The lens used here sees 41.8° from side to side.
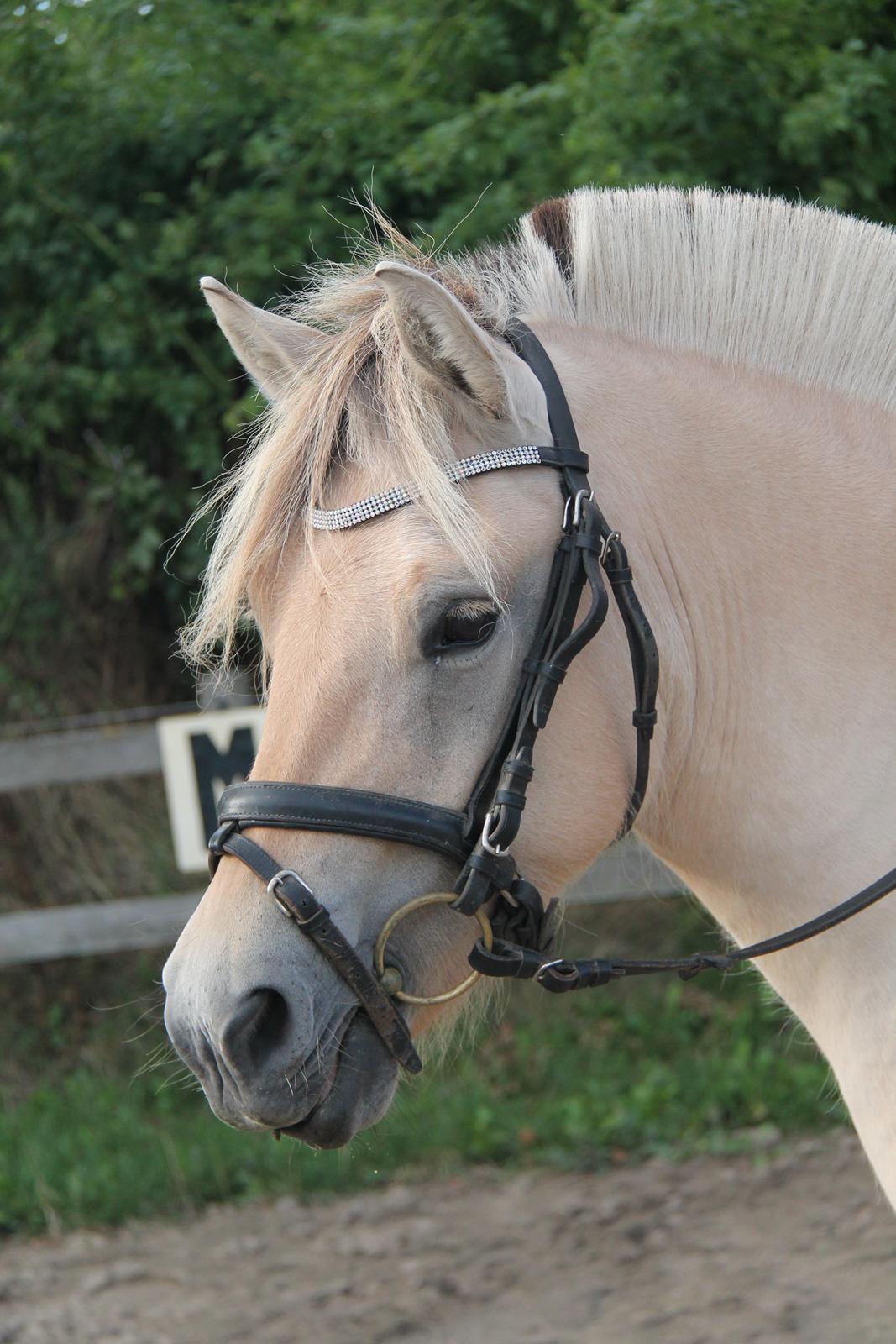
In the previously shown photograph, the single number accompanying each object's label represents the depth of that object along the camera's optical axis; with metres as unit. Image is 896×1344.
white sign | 4.10
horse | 1.65
